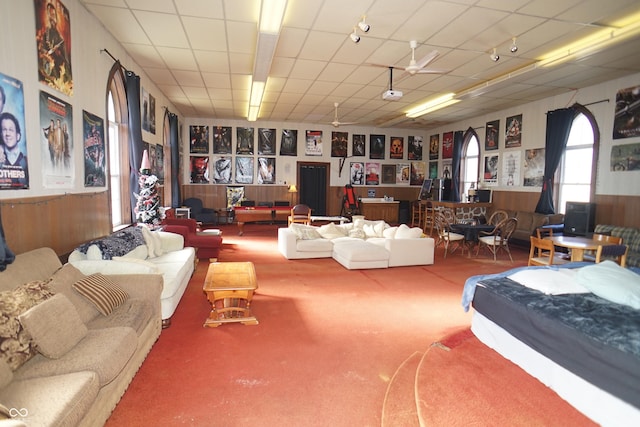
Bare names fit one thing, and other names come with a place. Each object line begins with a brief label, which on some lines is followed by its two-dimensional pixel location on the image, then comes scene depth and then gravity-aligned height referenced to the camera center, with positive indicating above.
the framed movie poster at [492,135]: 10.54 +1.59
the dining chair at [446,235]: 8.02 -1.13
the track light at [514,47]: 5.42 +2.20
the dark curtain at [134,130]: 6.09 +0.90
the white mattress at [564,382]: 2.20 -1.43
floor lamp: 12.95 -0.23
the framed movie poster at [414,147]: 14.57 +1.62
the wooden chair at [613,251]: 5.42 -0.98
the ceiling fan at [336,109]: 9.64 +2.28
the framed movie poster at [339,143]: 13.83 +1.64
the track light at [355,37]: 4.94 +2.10
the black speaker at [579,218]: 7.52 -0.66
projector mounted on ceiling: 6.50 +1.69
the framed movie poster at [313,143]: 13.59 +1.62
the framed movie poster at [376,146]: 14.15 +1.59
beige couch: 1.82 -1.13
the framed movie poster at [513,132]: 9.73 +1.56
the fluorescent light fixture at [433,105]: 9.04 +2.26
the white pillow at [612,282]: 2.95 -0.84
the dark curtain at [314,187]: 13.84 -0.12
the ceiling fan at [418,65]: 5.09 +1.84
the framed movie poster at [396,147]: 14.37 +1.58
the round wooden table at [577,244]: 5.39 -0.88
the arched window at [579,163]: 7.78 +0.60
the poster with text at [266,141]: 13.20 +1.61
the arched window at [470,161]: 11.63 +0.86
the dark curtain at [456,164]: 12.11 +0.79
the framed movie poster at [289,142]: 13.36 +1.59
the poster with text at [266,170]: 13.22 +0.51
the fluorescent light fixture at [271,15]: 4.25 +2.18
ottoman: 6.51 -1.34
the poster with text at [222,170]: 12.90 +0.48
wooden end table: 3.95 -1.26
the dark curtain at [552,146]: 8.30 +1.03
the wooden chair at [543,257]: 5.53 -1.17
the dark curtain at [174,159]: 9.90 +0.66
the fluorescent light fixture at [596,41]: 4.87 +2.27
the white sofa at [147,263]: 3.80 -0.98
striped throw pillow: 2.94 -0.97
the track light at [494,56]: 5.84 +2.19
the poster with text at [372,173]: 14.23 +0.49
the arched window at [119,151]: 6.01 +0.54
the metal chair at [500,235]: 7.56 -1.07
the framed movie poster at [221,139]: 12.84 +1.61
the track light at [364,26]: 4.57 +2.09
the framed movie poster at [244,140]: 13.00 +1.60
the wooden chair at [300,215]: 10.44 -0.97
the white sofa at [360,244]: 6.62 -1.20
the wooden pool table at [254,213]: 10.33 -0.89
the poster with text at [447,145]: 12.87 +1.54
